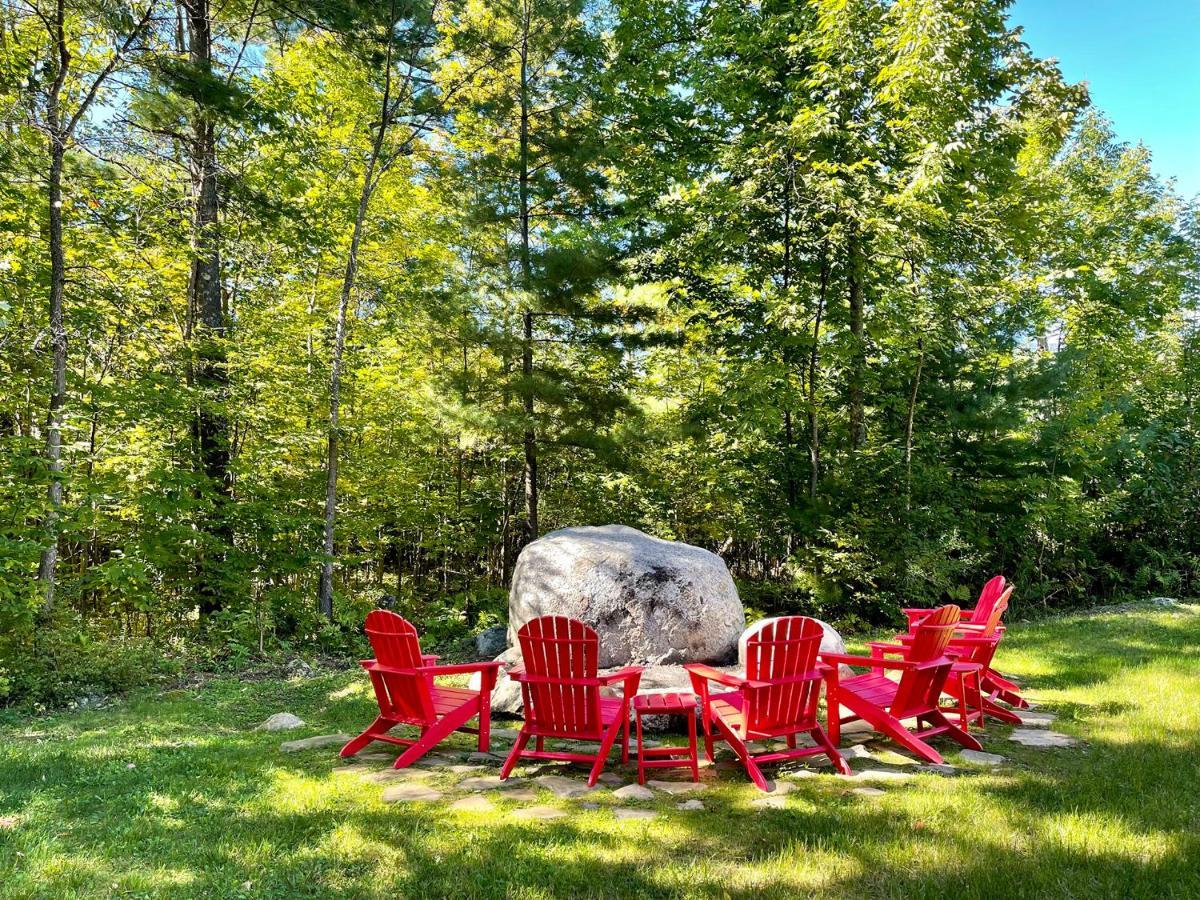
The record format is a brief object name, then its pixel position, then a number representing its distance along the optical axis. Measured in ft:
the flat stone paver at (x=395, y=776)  12.74
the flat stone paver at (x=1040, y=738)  14.02
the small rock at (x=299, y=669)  23.95
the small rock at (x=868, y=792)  11.43
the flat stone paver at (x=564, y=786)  12.13
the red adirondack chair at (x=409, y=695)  13.83
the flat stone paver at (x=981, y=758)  12.93
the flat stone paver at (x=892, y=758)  13.20
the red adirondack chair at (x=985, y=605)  18.07
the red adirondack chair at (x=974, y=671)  14.57
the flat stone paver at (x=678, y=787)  12.10
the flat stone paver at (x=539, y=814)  10.69
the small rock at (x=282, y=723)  16.98
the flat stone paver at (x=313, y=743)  14.85
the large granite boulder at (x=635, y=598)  19.56
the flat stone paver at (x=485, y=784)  12.41
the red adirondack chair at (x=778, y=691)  12.80
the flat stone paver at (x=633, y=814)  10.69
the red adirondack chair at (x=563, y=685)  13.06
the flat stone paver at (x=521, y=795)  11.73
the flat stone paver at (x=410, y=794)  11.68
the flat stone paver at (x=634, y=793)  11.74
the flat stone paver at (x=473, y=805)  11.16
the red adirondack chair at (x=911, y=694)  13.35
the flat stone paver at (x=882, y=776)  12.24
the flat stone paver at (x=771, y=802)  11.14
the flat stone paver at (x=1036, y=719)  15.51
